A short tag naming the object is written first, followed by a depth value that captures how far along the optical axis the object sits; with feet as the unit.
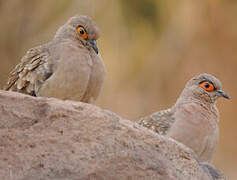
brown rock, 28.02
